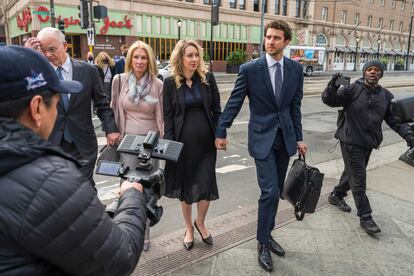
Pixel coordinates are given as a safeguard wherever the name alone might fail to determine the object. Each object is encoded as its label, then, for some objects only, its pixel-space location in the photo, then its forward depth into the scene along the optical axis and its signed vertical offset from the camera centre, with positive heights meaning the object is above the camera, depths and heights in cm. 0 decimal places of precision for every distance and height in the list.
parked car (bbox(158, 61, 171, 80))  2124 -61
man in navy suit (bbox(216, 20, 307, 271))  328 -50
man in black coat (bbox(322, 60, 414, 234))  385 -59
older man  310 -39
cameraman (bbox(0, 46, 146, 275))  108 -42
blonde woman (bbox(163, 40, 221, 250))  339 -62
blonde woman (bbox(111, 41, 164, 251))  352 -35
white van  3331 +41
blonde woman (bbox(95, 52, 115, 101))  986 -20
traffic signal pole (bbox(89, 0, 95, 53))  1352 +150
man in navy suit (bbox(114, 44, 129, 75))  1017 -23
